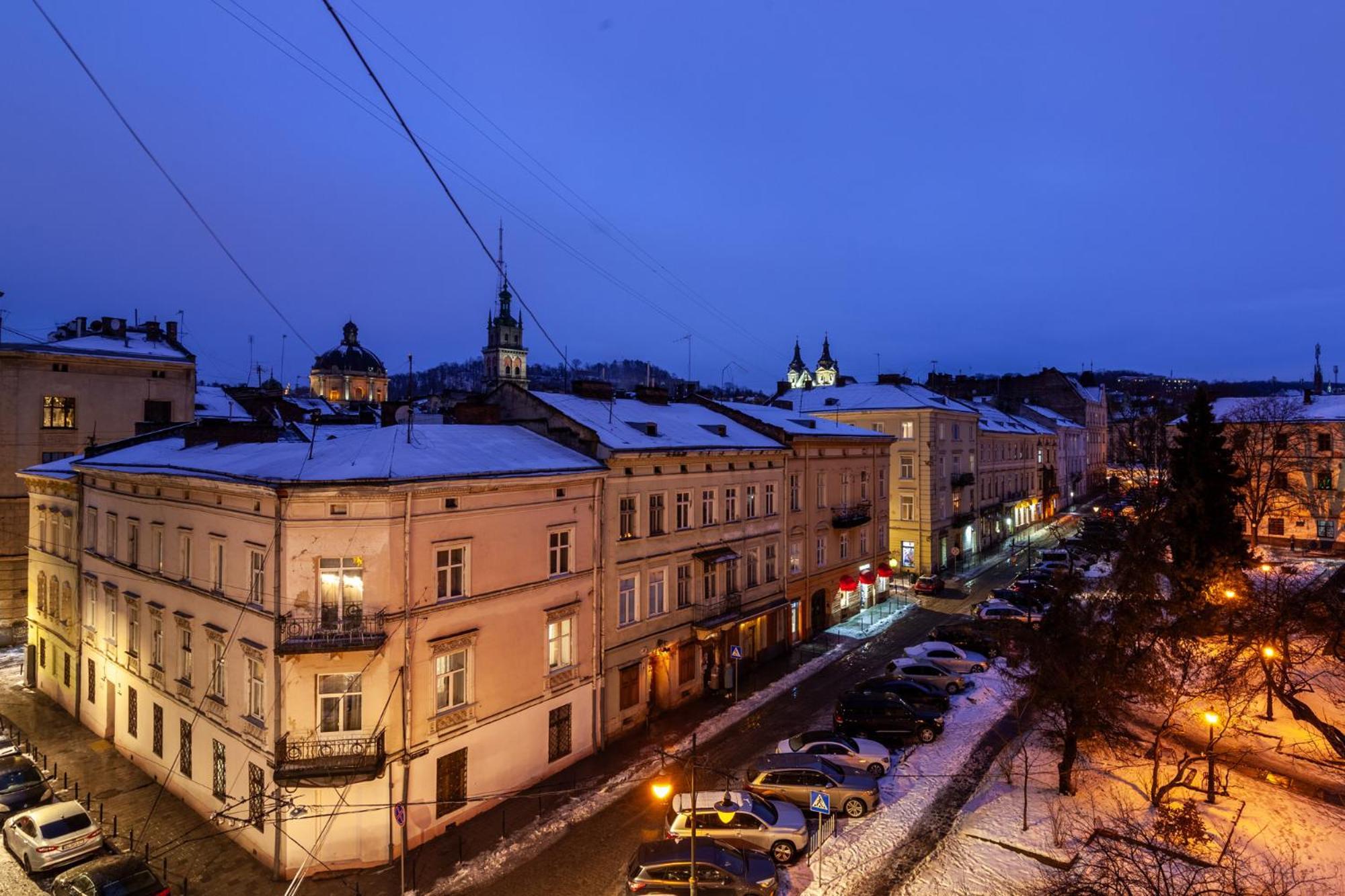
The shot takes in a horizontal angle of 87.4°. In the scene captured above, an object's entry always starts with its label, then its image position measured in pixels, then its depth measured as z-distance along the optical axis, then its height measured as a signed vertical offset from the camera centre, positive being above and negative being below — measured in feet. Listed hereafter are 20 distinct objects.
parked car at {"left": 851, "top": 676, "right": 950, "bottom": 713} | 87.71 -29.11
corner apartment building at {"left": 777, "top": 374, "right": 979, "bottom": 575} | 157.58 +0.34
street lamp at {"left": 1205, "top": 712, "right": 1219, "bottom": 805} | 59.26 -27.60
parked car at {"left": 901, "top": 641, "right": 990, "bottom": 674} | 99.96 -28.22
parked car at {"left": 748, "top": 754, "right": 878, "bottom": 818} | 64.95 -30.46
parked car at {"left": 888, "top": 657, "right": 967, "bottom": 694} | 94.63 -29.17
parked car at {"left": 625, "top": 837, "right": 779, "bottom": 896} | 51.16 -30.52
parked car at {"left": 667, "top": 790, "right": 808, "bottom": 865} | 58.23 -30.80
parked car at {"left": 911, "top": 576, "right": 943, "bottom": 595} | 146.20 -26.26
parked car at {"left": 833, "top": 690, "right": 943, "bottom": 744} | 80.33 -29.83
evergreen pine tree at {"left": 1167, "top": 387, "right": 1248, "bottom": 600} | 113.70 -8.15
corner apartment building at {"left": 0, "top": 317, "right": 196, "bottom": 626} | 120.06 +10.79
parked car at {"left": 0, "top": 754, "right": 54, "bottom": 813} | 65.62 -31.43
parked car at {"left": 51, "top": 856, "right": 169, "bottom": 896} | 51.34 -31.36
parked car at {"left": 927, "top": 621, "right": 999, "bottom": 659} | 107.86 -28.03
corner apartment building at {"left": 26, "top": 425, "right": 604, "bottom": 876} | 56.85 -15.28
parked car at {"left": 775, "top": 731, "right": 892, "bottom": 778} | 72.13 -30.32
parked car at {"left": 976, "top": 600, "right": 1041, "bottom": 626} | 118.73 -26.19
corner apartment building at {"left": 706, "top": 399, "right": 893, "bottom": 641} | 114.62 -9.62
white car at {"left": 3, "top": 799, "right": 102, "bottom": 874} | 56.90 -31.41
